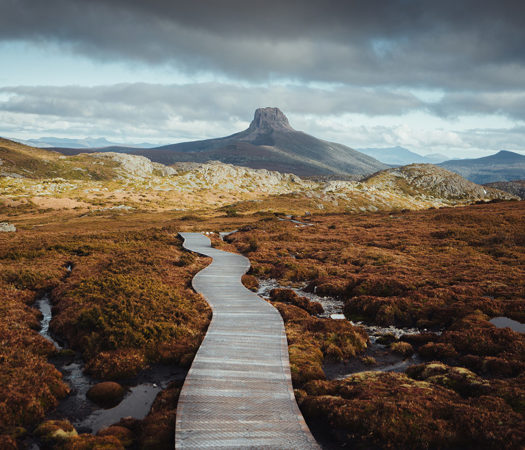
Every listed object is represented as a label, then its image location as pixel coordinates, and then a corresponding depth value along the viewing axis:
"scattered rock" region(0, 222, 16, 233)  53.04
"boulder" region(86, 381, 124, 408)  11.30
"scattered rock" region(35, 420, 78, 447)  9.05
